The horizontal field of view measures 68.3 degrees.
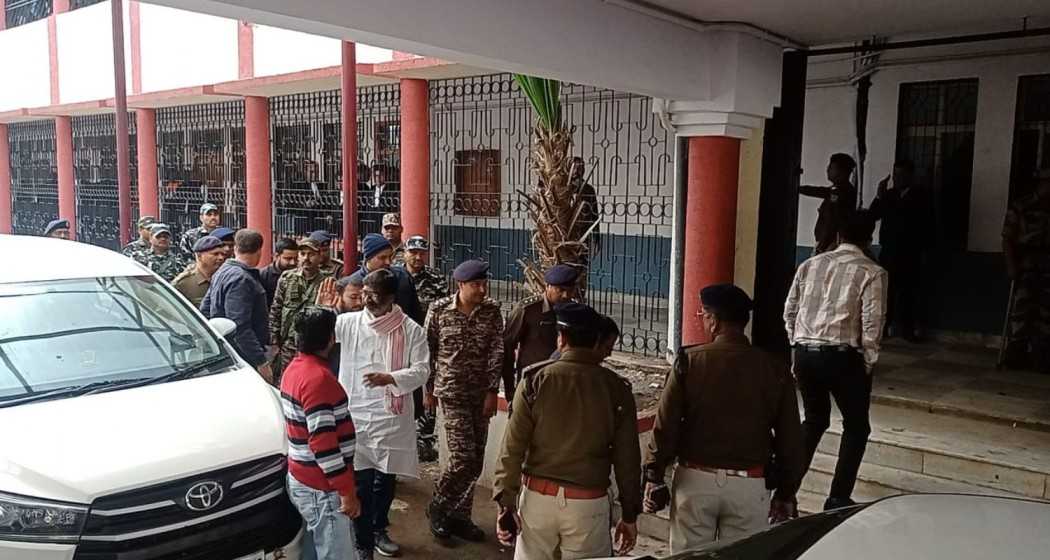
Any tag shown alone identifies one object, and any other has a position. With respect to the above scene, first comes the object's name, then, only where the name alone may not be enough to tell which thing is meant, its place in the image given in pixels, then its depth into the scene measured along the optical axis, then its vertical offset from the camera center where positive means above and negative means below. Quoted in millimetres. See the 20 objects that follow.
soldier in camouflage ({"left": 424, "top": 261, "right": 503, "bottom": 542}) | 4621 -1116
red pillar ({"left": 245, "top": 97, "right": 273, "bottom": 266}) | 11875 +369
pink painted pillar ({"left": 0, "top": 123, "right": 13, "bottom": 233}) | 18703 -11
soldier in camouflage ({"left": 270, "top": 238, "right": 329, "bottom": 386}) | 5609 -806
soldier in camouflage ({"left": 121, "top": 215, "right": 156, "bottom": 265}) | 7859 -644
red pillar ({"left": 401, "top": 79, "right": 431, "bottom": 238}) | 9578 +420
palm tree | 5875 +71
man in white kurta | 4254 -1049
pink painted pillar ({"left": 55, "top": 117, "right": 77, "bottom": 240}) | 16562 +580
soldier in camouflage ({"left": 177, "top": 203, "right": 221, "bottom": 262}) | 8742 -477
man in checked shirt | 4316 -775
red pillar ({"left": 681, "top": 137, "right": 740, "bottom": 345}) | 5523 -149
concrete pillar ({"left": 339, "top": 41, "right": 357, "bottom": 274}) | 6195 +462
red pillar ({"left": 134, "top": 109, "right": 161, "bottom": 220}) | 14109 +470
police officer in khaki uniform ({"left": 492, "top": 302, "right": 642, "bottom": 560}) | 3160 -1040
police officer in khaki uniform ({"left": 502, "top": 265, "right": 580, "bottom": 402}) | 4746 -861
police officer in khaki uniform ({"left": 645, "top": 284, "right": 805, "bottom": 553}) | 3305 -993
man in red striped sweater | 3406 -1120
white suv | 3086 -1085
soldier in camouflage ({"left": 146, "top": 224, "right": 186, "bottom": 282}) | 7684 -699
